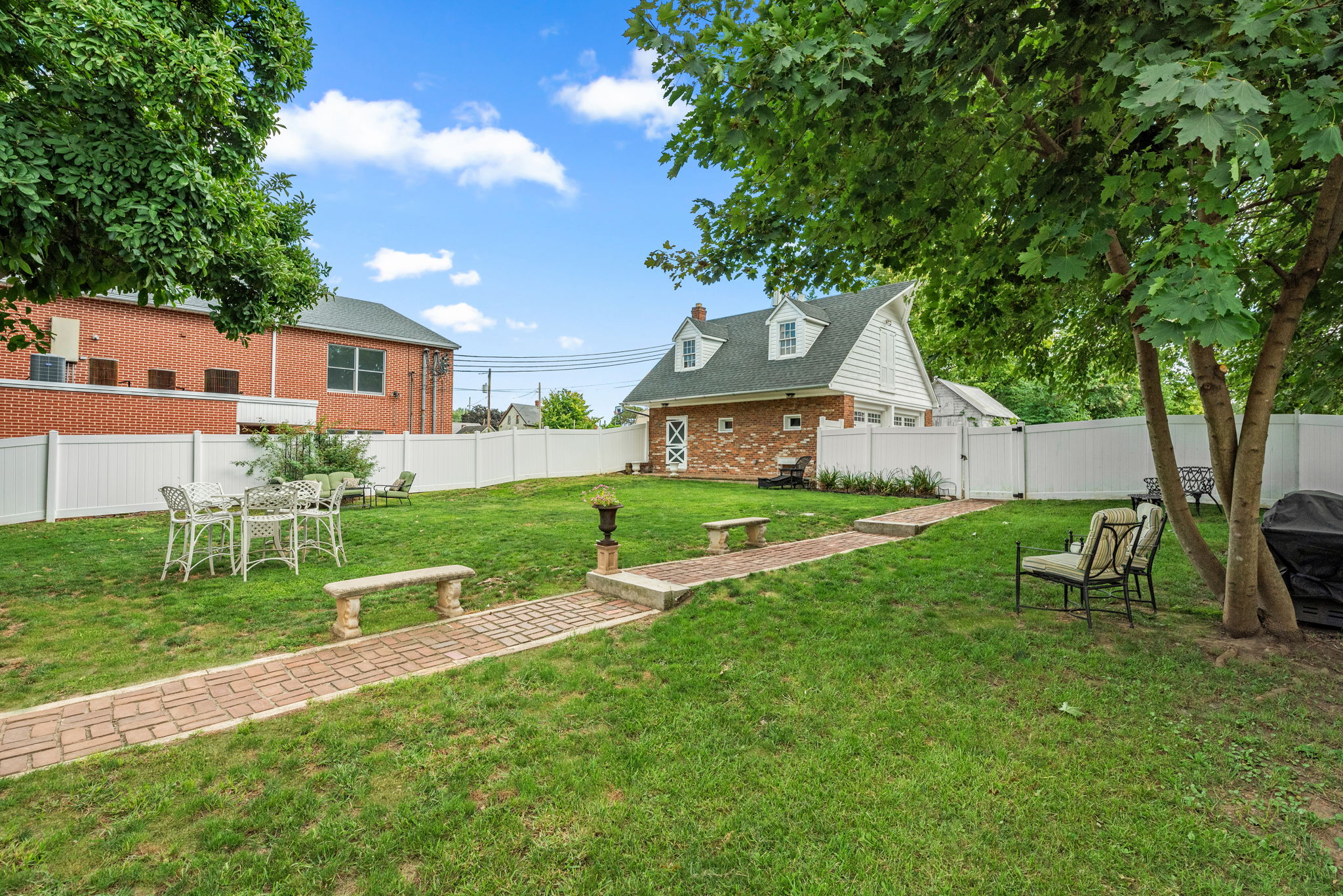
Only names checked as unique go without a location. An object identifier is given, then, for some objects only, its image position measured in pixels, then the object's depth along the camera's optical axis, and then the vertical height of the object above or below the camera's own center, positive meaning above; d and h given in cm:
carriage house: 1809 +239
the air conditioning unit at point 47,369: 1398 +193
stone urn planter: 627 -70
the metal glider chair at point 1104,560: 463 -83
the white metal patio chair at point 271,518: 652 -76
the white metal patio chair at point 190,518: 638 -77
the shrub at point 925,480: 1420 -61
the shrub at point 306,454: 1333 -7
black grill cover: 434 -64
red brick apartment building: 1291 +224
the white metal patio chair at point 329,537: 711 -118
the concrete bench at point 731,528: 788 -106
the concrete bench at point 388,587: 474 -116
